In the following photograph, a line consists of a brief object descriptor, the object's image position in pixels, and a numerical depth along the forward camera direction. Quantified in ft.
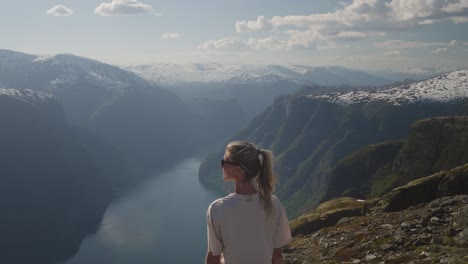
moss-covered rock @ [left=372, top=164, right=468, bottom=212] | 125.56
